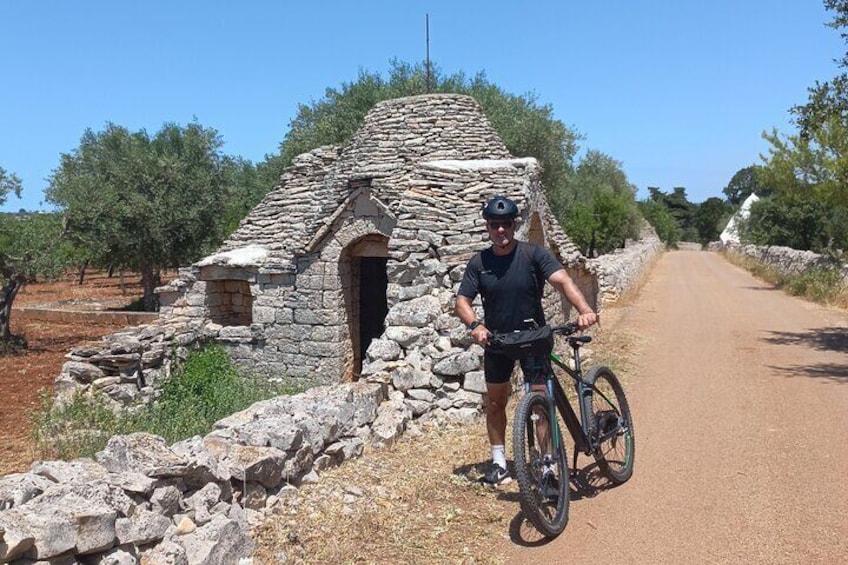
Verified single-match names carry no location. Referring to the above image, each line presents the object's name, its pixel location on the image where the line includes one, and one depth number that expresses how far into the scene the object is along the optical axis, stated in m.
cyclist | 3.96
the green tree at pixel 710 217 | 71.11
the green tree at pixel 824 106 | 10.14
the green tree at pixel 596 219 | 27.05
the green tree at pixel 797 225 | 28.97
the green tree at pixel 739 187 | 93.81
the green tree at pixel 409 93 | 19.62
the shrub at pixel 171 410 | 7.04
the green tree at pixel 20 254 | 16.27
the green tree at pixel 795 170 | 17.86
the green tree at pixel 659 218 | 56.19
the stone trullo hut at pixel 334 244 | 10.45
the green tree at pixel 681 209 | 77.25
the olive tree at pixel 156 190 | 21.75
